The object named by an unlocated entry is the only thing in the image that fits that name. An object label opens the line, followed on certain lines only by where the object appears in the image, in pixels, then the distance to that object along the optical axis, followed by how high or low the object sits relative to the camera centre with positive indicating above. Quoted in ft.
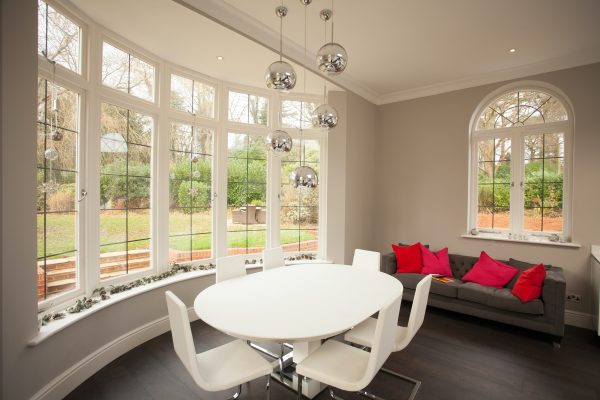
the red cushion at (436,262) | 12.83 -2.82
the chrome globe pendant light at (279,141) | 8.01 +1.47
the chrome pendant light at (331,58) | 6.22 +2.91
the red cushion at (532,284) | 9.95 -2.87
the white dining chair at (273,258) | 10.25 -2.21
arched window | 12.00 +1.48
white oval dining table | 5.46 -2.41
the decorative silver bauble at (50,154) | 6.82 +0.92
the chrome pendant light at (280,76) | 6.26 +2.54
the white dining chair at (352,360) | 5.27 -3.31
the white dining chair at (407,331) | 6.78 -3.36
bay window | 7.78 +1.00
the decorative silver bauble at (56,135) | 7.09 +1.40
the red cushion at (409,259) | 13.12 -2.75
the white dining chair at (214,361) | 5.20 -3.31
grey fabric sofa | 9.63 -3.62
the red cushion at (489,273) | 11.35 -2.91
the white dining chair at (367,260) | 10.35 -2.25
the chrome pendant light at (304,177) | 7.77 +0.50
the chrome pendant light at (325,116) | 7.97 +2.16
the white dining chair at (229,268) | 8.64 -2.17
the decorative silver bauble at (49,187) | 6.82 +0.15
